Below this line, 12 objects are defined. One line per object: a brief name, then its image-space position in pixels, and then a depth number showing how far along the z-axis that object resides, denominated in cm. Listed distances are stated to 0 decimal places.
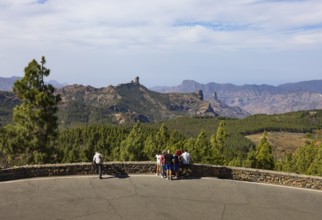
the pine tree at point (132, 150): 5821
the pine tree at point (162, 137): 7039
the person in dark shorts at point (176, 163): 2460
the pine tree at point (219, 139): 6644
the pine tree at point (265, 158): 6031
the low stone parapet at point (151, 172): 2358
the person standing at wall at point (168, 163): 2406
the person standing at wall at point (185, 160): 2481
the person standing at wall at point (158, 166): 2498
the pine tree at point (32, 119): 3356
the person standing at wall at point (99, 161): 2370
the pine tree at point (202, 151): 5544
